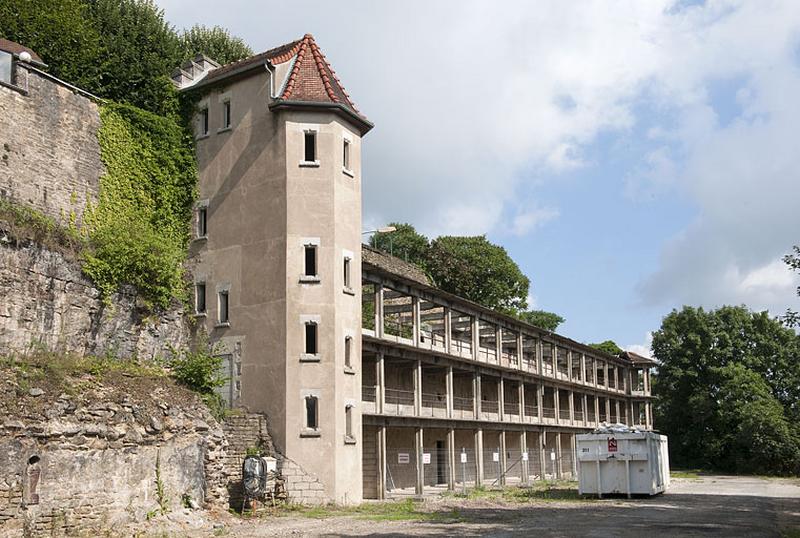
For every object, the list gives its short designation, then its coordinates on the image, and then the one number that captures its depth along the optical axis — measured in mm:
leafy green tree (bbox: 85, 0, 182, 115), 36219
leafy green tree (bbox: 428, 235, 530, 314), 71312
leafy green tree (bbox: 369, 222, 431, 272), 71625
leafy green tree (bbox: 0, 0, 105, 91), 35219
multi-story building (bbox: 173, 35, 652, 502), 29938
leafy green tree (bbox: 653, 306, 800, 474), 69750
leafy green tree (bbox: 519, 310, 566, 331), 81562
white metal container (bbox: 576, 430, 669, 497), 34562
